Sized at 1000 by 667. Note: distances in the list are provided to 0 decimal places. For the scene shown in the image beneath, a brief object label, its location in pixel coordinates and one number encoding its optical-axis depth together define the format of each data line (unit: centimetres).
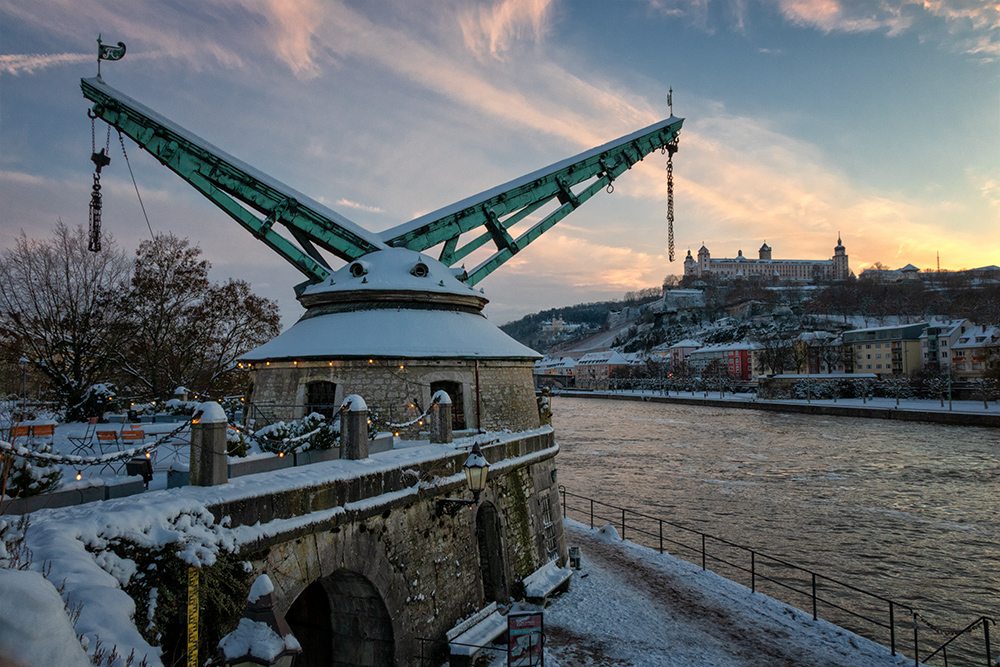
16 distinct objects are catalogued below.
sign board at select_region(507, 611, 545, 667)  1021
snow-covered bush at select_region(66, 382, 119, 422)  1682
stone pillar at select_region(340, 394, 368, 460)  937
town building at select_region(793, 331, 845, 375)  9478
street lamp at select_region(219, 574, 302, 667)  465
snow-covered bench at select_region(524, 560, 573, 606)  1380
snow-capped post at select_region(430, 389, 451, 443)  1175
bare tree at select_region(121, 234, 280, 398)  2600
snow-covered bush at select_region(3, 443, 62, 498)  574
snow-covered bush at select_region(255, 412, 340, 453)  939
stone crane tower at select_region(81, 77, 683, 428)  1339
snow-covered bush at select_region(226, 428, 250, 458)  848
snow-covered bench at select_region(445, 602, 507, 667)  1028
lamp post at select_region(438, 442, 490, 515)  995
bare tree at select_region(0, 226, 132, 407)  2183
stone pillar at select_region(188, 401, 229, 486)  694
